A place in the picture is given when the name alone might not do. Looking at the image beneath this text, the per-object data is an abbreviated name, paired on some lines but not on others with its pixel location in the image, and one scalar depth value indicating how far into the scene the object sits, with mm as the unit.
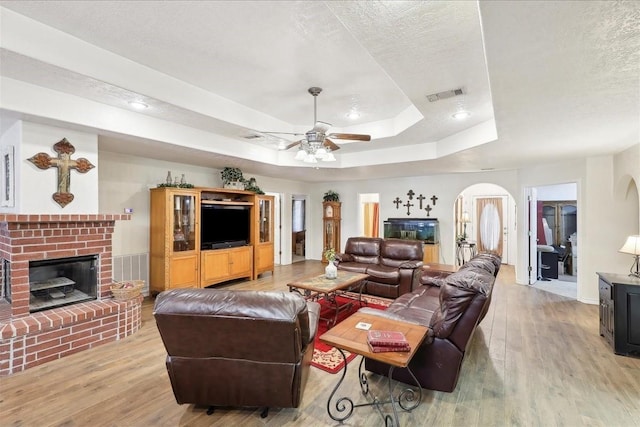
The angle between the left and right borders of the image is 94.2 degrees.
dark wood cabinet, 2992
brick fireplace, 2750
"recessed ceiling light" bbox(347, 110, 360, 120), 4020
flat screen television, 5504
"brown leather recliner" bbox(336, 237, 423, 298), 4969
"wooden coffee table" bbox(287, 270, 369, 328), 3832
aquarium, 7137
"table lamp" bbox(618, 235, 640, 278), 3295
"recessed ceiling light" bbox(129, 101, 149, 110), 3126
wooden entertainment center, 4914
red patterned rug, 2793
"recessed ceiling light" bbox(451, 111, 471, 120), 3504
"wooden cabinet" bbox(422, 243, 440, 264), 7043
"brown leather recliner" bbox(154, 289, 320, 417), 1831
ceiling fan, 3182
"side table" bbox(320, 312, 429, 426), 1831
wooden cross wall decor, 3121
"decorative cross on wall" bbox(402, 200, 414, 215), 7661
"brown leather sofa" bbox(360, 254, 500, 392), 2167
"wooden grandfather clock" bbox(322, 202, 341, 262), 8570
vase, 4324
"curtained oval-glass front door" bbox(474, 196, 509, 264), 8406
